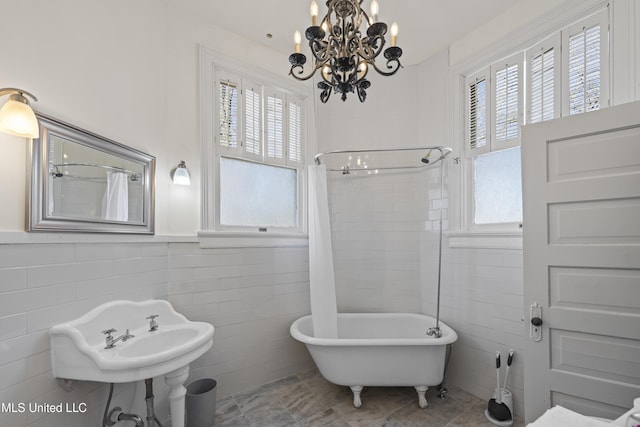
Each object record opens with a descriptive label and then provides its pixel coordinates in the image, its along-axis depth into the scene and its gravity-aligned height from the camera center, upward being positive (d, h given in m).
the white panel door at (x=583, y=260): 1.45 -0.24
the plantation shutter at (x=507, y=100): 2.24 +0.89
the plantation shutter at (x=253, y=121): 2.60 +0.86
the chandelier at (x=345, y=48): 1.36 +0.79
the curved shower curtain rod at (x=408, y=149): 2.53 +0.58
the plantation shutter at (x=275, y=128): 2.74 +0.83
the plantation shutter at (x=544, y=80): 2.02 +0.96
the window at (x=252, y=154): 2.42 +0.57
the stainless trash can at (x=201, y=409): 1.93 -1.25
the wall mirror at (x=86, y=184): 1.33 +0.18
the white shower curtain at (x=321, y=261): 2.46 -0.37
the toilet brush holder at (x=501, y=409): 2.00 -1.32
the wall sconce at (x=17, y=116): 1.09 +0.38
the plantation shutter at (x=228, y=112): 2.47 +0.89
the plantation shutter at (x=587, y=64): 1.81 +0.96
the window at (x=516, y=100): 1.88 +0.83
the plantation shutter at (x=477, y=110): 2.45 +0.90
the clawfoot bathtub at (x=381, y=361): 2.08 -1.04
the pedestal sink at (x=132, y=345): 1.32 -0.66
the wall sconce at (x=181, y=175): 2.14 +0.31
